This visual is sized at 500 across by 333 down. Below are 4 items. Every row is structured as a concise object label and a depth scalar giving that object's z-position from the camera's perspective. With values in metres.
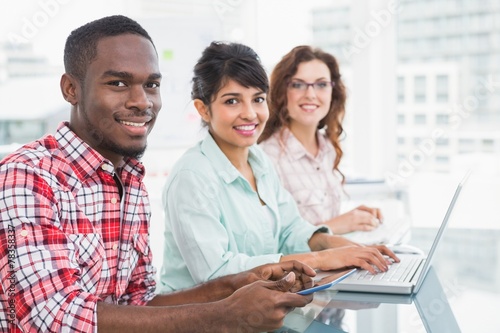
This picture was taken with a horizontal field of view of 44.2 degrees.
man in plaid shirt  0.99
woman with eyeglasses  2.24
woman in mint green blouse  1.46
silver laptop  1.33
